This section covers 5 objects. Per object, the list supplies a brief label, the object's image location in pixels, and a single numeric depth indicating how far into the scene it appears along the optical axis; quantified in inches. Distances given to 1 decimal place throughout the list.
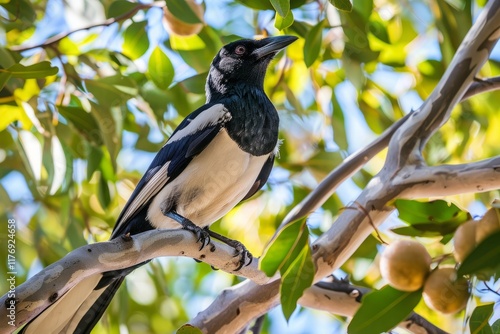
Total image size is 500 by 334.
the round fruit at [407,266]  145.5
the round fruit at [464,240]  127.9
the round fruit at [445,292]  140.2
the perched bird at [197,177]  185.6
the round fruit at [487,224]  123.9
